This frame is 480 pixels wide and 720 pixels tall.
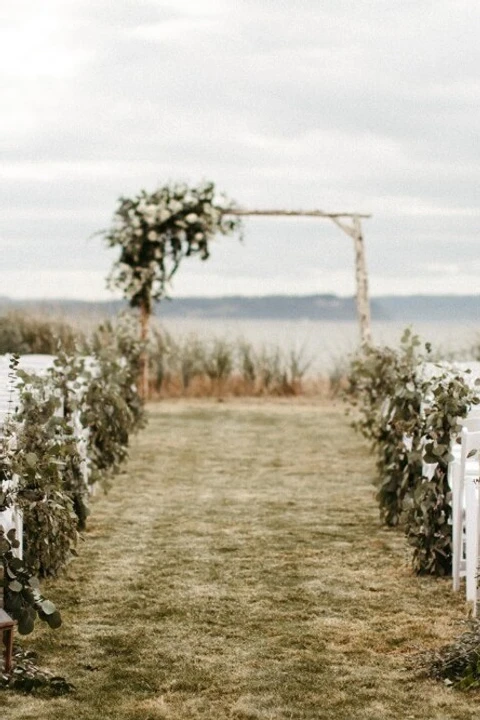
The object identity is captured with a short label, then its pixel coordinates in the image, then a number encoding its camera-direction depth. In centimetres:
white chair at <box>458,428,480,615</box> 729
